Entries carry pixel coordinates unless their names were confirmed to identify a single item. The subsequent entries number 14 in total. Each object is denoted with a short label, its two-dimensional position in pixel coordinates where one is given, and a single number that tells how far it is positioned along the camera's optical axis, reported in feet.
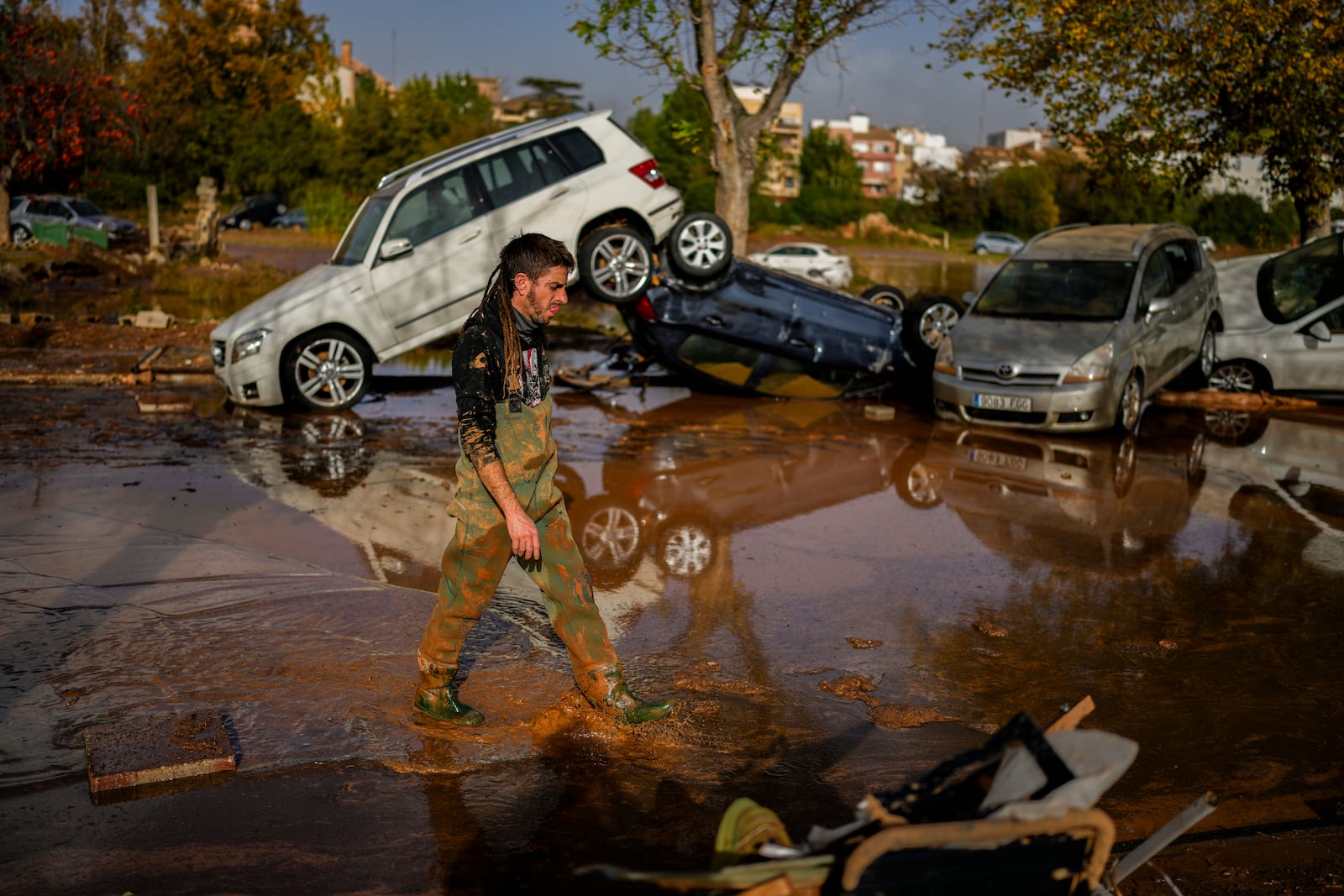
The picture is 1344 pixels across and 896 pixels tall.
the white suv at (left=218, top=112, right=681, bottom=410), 36.78
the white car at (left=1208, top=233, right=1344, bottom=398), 42.45
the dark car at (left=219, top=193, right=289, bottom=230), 148.87
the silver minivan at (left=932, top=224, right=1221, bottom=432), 35.88
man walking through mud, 13.53
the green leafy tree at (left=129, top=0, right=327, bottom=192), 175.11
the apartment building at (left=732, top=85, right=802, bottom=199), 281.33
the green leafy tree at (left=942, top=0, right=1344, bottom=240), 51.31
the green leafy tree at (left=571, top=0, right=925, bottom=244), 54.95
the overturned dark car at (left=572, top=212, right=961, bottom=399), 38.88
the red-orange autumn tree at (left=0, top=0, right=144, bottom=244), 85.61
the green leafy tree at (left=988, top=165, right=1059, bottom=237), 222.07
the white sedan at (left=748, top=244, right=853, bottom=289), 101.55
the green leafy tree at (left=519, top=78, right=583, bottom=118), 304.71
